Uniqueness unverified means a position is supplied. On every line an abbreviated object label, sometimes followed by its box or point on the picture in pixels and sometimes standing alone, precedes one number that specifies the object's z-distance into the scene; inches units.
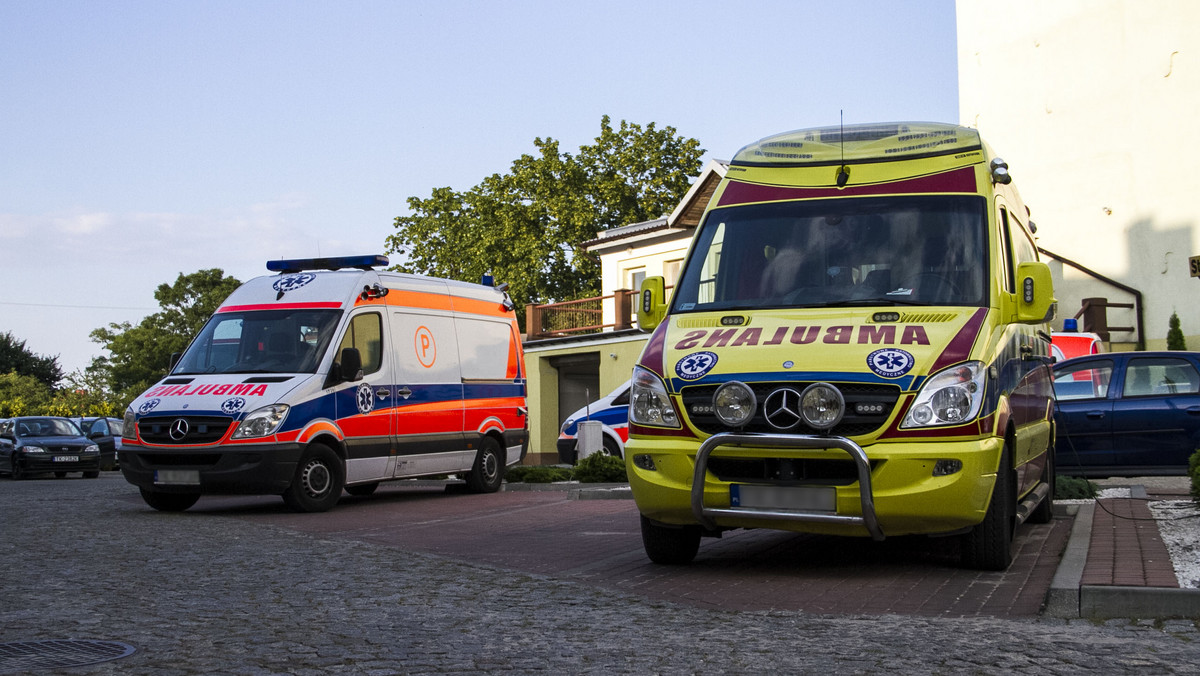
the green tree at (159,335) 2763.3
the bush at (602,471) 635.5
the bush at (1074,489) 462.1
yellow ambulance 266.1
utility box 742.5
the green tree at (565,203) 1881.2
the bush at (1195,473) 315.8
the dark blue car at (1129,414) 506.3
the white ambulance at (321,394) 489.7
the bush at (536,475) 673.6
